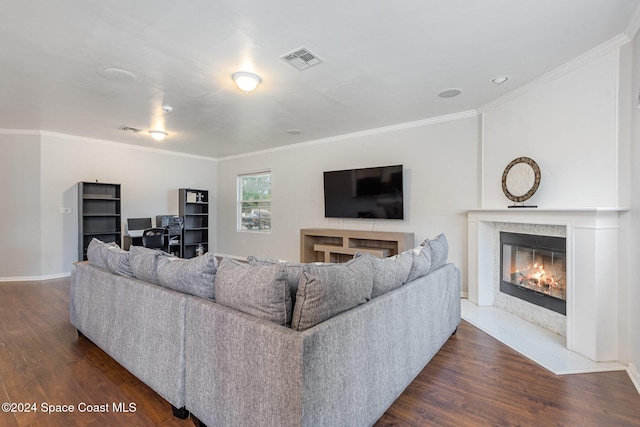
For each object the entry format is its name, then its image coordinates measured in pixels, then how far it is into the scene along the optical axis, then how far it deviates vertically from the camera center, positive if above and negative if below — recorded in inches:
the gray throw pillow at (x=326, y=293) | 53.4 -15.4
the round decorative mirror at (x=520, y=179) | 124.7 +14.2
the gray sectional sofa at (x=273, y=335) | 49.9 -25.3
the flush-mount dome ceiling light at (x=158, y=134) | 195.4 +51.1
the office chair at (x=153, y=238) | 219.9 -19.2
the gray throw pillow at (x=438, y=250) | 102.7 -13.7
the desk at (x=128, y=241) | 237.0 -22.9
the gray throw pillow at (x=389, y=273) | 71.9 -15.6
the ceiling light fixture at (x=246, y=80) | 116.6 +51.7
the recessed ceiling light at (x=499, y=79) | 122.6 +54.8
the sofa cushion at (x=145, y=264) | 81.0 -14.4
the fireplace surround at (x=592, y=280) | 95.9 -22.3
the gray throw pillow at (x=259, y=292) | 55.5 -15.6
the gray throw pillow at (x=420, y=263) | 88.5 -15.6
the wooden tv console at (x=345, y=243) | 178.5 -21.1
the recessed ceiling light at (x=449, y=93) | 135.0 +54.6
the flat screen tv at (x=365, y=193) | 185.9 +12.4
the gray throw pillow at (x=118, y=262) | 90.1 -15.5
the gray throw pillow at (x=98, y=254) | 100.9 -14.6
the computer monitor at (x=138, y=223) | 238.9 -9.1
